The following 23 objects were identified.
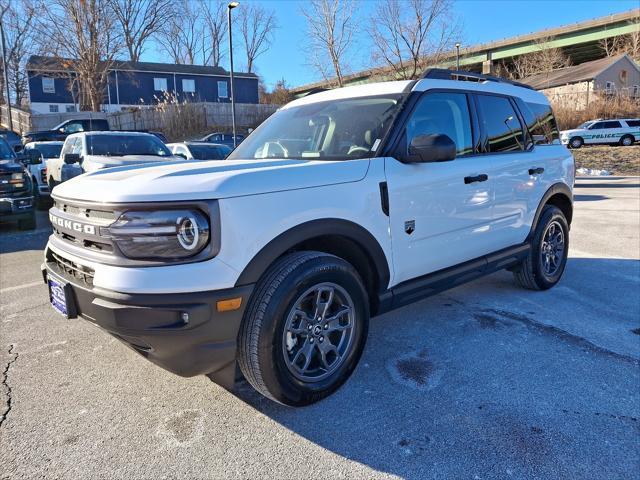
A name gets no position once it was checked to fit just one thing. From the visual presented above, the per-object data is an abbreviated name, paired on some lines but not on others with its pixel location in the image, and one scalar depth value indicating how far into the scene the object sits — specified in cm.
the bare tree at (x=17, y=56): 3518
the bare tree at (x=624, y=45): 4809
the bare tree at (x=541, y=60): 5278
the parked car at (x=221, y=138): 2516
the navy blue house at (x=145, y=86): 4447
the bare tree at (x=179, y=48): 5281
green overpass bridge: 5100
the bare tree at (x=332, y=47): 2623
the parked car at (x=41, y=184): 1128
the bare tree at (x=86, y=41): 3000
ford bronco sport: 231
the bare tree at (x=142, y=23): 3878
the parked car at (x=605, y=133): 2852
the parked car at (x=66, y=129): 2394
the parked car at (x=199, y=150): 1237
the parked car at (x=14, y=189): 759
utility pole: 2568
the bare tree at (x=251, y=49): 5828
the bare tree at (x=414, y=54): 2444
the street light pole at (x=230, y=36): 1837
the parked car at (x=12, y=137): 2044
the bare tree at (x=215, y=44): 5872
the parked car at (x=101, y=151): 870
